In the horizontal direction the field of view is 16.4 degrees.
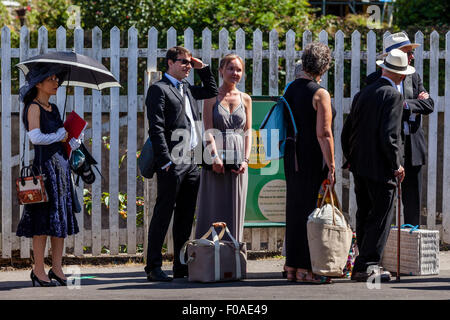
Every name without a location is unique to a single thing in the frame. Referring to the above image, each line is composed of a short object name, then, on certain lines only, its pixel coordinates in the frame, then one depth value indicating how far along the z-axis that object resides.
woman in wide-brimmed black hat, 11.69
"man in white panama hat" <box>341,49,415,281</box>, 11.87
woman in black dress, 12.00
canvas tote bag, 11.63
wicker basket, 12.77
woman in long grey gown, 12.61
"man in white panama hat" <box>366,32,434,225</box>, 13.03
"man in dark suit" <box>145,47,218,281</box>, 12.19
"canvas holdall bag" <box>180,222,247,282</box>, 12.03
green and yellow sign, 14.70
